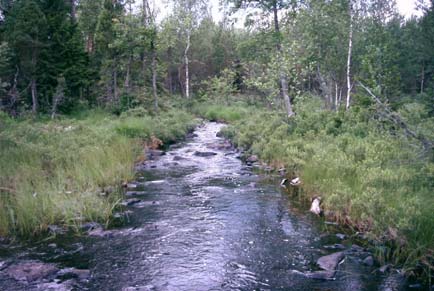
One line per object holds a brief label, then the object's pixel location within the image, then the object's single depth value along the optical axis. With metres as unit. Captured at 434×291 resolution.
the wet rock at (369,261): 7.18
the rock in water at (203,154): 18.31
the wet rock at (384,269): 6.90
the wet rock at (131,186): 12.66
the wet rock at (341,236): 8.48
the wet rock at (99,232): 8.64
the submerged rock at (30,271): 6.67
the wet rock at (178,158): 17.20
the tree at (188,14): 43.53
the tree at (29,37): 21.66
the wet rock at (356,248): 7.81
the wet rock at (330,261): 7.09
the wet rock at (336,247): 7.99
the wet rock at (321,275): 6.75
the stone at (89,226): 8.96
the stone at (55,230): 8.61
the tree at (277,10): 19.41
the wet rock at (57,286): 6.36
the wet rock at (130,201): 10.89
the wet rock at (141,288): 6.40
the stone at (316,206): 10.09
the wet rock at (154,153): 18.00
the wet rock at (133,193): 11.88
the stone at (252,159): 16.98
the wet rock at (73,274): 6.76
